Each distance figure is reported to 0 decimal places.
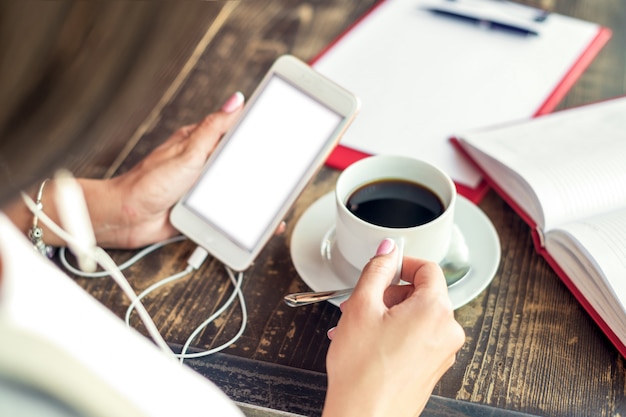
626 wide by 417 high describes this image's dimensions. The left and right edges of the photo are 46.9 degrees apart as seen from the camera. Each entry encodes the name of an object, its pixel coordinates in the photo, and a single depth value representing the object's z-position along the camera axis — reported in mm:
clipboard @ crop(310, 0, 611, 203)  1022
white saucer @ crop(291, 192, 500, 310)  801
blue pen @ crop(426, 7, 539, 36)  1185
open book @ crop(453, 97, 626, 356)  764
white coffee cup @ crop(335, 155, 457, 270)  749
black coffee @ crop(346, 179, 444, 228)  812
